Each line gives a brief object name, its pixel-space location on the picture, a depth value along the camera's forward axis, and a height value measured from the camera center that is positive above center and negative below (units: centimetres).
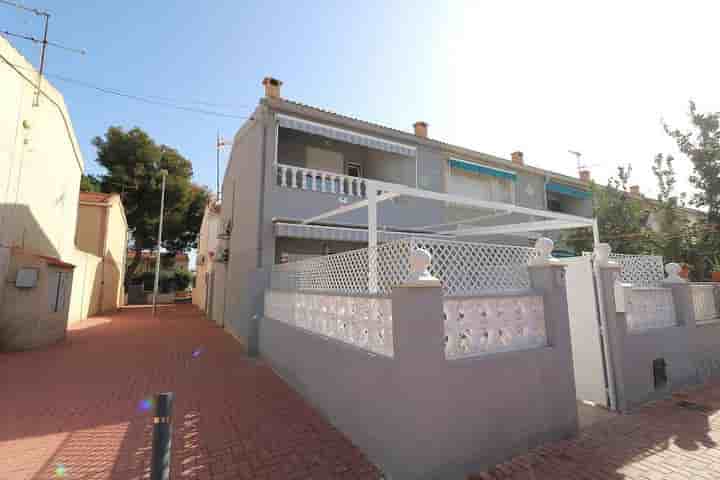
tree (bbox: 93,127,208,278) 2975 +1002
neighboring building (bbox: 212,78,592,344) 1081 +441
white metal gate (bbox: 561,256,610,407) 589 -94
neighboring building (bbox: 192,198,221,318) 2256 +213
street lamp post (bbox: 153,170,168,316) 2081 +32
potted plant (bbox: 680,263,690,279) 752 +22
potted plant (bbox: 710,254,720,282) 863 +51
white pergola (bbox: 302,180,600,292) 461 +153
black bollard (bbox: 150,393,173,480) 245 -120
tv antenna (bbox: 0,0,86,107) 1199 +908
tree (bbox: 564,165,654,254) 1259 +273
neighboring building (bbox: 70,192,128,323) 1789 +204
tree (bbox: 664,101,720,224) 1051 +422
